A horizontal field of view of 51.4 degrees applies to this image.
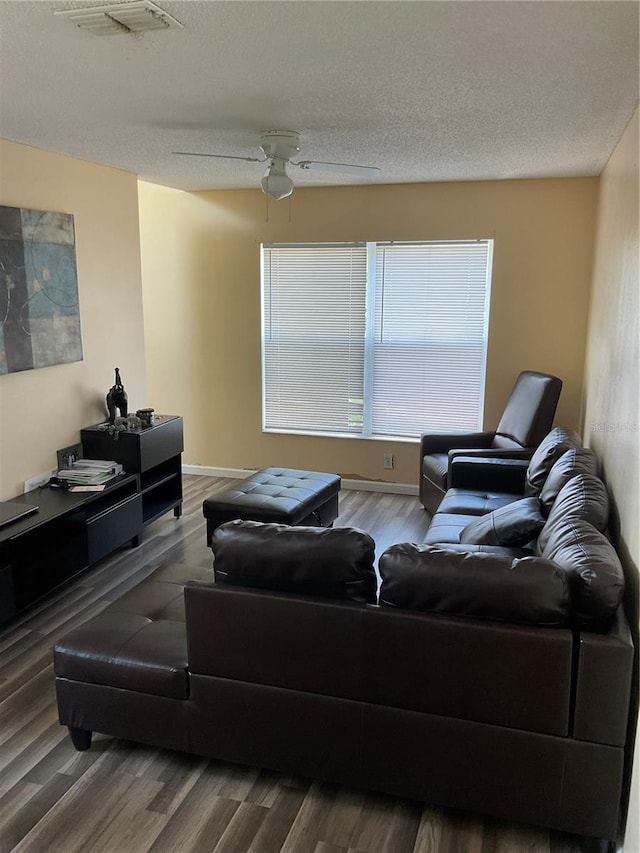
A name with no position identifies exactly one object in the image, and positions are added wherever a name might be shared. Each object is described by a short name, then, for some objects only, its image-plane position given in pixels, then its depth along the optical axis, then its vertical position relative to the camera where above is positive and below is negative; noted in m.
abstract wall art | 3.62 +0.16
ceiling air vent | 1.91 +0.88
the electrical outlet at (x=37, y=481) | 3.86 -0.95
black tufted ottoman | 3.86 -1.07
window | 5.21 -0.12
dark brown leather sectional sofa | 1.86 -1.07
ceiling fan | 3.41 +0.85
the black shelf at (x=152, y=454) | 4.25 -0.88
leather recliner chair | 4.41 -0.81
